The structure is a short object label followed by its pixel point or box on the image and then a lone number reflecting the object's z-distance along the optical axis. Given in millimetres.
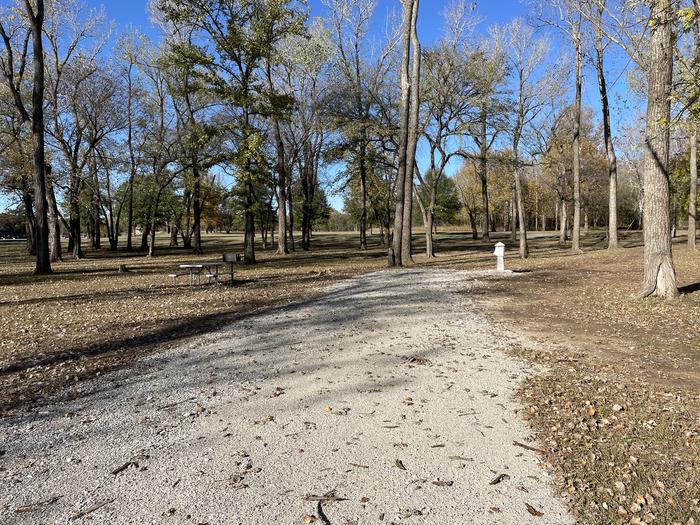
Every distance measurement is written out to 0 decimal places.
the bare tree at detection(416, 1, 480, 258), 19688
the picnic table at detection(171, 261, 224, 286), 12147
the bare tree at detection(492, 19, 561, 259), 21062
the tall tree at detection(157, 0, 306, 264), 17859
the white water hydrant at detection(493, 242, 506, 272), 14438
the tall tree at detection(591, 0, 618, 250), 22403
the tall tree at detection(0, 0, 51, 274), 15562
